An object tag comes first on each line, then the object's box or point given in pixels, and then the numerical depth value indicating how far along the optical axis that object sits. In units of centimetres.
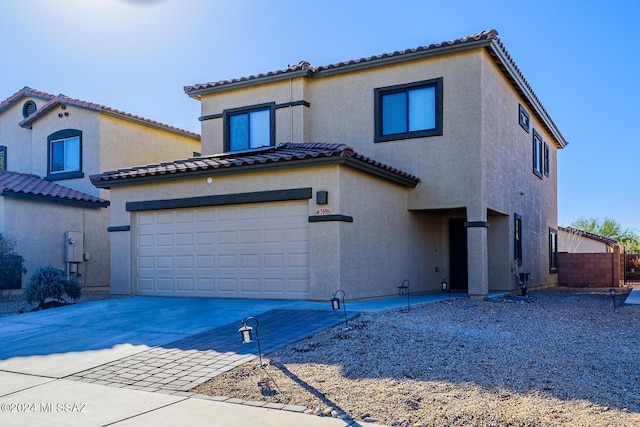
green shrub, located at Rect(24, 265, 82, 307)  1455
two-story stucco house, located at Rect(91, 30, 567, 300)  1388
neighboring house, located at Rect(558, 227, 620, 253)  3306
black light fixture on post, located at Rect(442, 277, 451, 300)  1623
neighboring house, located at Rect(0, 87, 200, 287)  1958
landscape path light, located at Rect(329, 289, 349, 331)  1019
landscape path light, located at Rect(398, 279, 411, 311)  1605
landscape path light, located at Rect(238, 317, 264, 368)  795
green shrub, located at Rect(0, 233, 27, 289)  1789
